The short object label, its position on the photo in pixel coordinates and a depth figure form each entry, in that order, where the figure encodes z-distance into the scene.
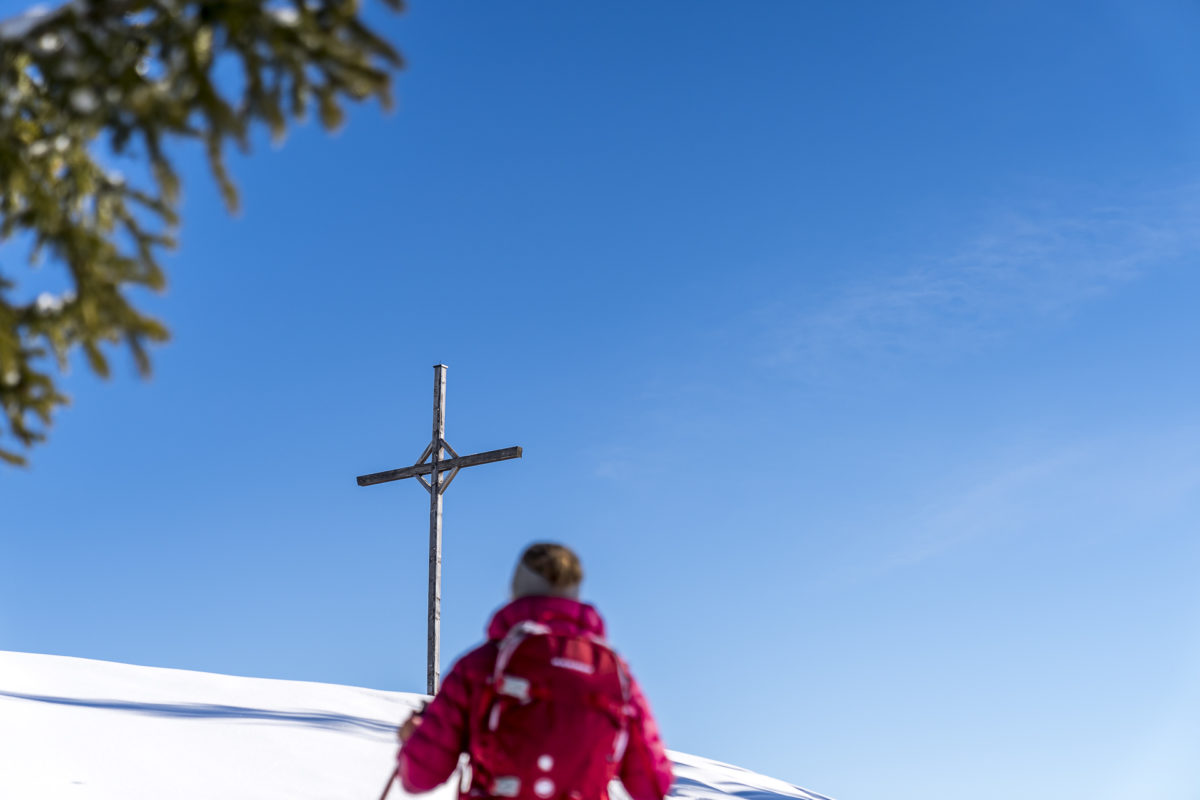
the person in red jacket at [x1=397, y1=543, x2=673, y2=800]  3.15
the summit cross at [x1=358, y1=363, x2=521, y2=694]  12.55
